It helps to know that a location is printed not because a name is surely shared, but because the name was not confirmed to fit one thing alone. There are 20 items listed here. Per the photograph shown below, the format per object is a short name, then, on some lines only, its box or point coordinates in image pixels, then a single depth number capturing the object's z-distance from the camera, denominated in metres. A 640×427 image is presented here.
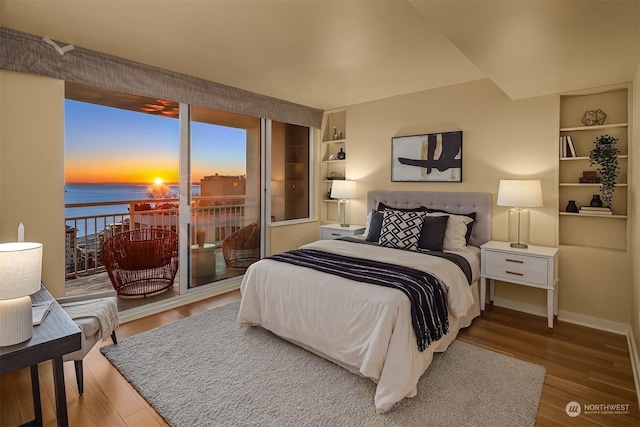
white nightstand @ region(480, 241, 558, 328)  2.89
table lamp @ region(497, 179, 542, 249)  3.05
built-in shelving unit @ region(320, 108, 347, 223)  5.10
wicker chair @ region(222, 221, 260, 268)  4.30
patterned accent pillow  3.31
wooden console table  1.28
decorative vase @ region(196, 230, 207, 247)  3.99
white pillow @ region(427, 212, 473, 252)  3.31
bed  1.97
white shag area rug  1.83
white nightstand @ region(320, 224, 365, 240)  4.42
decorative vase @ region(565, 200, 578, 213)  3.15
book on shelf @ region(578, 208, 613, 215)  2.93
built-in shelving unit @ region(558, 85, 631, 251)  2.95
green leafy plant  2.85
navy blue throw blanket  2.10
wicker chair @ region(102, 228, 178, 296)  3.70
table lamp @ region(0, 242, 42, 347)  1.30
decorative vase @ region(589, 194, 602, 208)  3.03
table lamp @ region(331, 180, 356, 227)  4.56
